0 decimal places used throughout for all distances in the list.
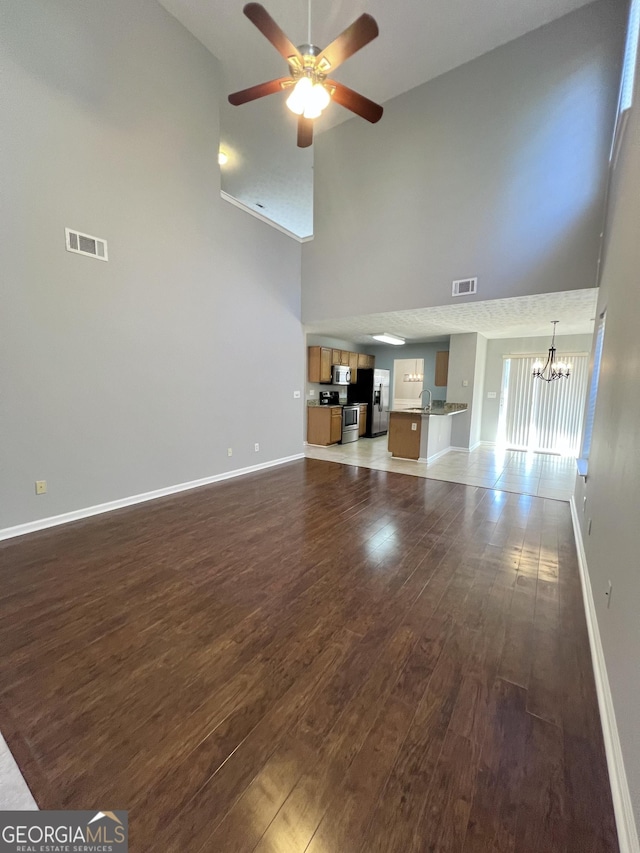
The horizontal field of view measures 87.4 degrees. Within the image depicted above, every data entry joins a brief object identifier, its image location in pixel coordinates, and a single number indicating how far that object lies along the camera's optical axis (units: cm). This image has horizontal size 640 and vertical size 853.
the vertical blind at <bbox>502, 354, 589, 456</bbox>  686
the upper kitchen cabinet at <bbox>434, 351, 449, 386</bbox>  752
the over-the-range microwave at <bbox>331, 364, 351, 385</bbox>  755
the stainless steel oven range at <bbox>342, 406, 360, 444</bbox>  762
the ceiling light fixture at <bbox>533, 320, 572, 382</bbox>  657
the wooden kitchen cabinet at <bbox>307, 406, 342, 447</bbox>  721
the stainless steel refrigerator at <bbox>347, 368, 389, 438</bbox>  839
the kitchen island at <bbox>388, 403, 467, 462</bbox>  593
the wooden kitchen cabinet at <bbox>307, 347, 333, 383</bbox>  720
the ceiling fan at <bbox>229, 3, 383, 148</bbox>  226
